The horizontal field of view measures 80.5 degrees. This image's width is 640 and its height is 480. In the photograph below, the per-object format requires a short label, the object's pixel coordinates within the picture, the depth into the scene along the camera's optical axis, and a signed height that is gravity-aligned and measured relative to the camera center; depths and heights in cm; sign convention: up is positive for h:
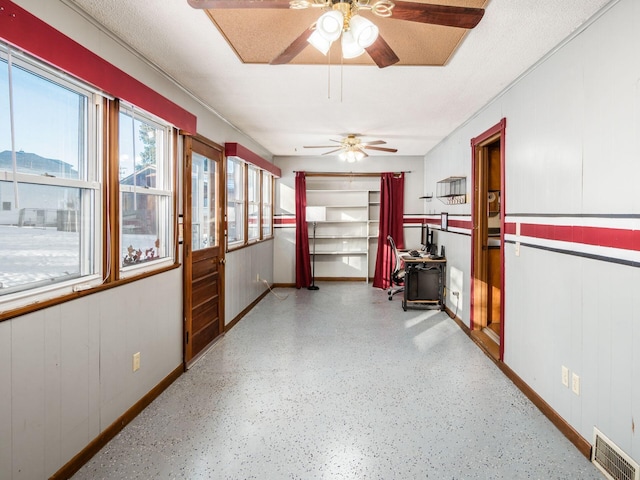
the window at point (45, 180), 165 +22
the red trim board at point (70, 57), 153 +83
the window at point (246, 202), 480 +35
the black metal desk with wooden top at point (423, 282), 546 -80
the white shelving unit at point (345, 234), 736 -14
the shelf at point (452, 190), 460 +51
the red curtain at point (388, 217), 699 +18
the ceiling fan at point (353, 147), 513 +113
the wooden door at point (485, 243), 404 -17
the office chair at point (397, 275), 594 -76
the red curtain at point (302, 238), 705 -22
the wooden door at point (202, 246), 332 -20
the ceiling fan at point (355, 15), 155 +90
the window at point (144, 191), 251 +25
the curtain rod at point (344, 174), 715 +100
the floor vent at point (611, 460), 179 -116
